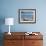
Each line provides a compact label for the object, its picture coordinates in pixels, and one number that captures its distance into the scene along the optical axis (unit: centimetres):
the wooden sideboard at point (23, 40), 254
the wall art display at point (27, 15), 290
